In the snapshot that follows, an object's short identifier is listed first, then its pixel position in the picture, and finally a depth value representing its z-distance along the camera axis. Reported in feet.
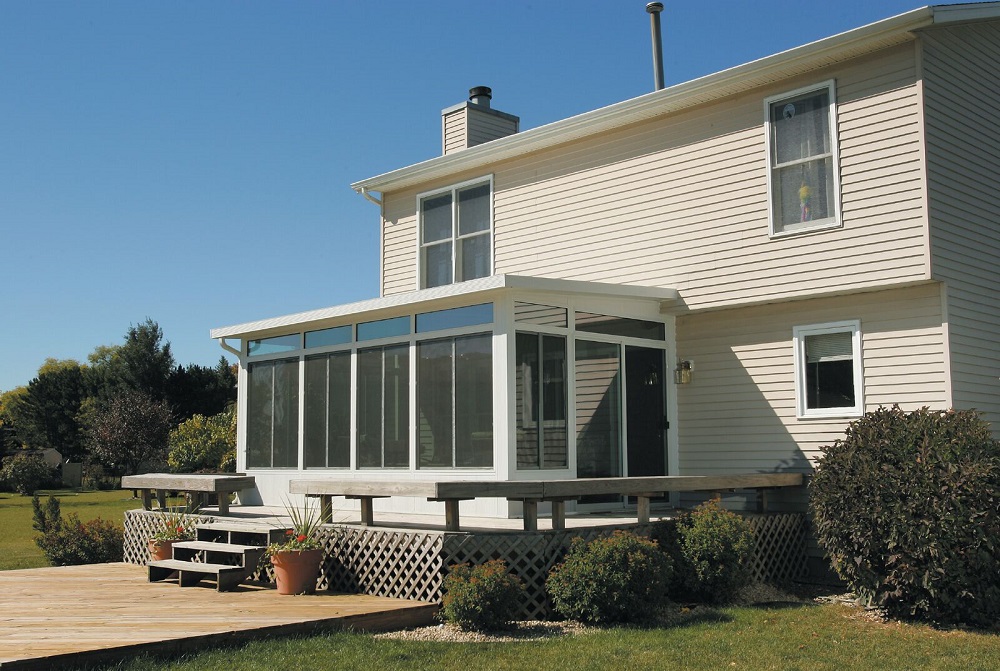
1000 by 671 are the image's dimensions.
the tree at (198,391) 148.46
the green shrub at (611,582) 26.55
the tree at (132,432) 119.96
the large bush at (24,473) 116.37
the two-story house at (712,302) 33.94
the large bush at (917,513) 26.04
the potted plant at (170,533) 35.24
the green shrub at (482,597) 25.51
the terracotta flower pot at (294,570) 29.48
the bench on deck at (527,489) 27.53
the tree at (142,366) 148.05
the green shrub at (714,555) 29.78
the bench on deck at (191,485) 36.65
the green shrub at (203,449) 92.12
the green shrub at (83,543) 42.60
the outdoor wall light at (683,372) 40.52
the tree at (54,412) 156.04
